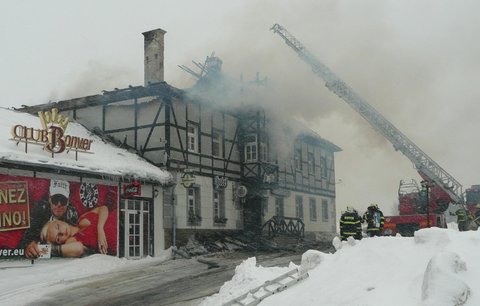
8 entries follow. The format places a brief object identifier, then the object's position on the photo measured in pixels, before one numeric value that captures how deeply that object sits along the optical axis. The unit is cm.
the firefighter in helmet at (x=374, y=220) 1495
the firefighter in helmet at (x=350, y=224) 1437
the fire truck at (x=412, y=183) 2192
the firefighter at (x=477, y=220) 1742
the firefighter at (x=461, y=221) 1757
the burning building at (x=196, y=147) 2116
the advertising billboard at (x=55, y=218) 1465
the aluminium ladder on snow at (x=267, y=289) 933
